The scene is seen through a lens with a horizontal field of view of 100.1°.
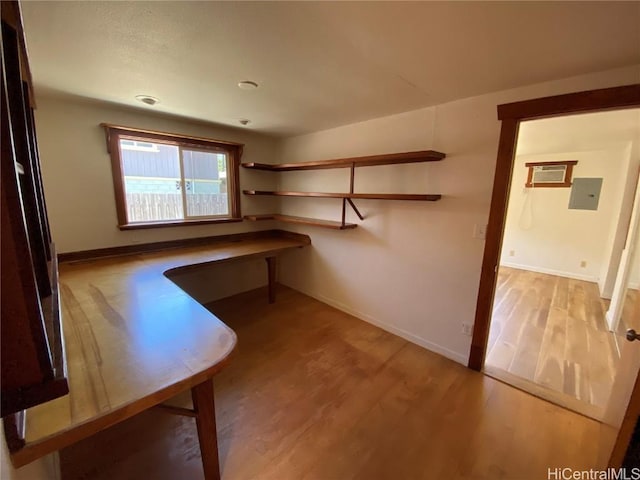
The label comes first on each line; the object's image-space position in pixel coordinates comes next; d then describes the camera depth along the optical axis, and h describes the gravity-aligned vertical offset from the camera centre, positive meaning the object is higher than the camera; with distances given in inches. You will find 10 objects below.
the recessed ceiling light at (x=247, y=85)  74.4 +29.8
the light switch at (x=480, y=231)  84.2 -10.7
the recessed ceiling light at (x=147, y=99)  87.0 +29.6
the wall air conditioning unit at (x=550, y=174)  190.1 +18.1
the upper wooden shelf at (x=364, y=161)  88.7 +12.8
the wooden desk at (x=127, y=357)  32.9 -27.6
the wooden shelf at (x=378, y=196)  90.5 -0.7
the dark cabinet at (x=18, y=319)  17.3 -8.9
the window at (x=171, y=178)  108.0 +5.2
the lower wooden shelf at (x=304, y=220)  117.4 -13.7
